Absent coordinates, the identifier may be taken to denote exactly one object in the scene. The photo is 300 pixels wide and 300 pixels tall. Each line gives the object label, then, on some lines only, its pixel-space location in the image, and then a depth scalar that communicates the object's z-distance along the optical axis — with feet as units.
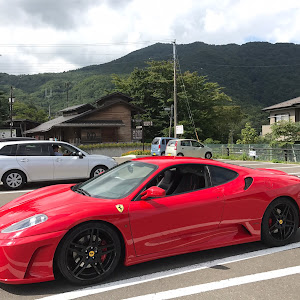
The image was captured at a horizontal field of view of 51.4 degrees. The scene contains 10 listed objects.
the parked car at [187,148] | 77.00
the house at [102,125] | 123.44
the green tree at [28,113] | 260.25
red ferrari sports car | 9.83
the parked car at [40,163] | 30.73
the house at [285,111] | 117.50
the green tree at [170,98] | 156.97
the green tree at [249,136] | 109.19
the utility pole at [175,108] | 100.18
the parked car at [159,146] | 88.74
